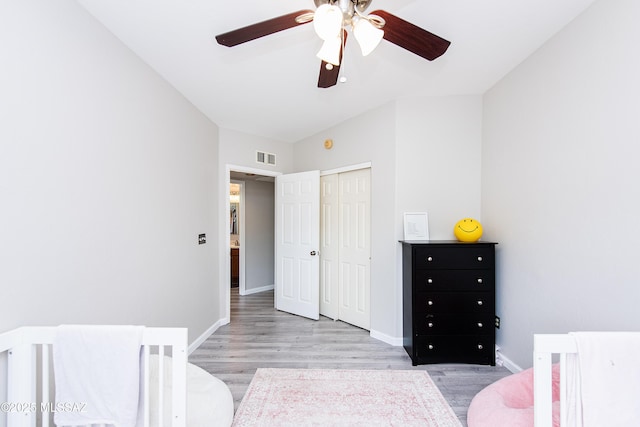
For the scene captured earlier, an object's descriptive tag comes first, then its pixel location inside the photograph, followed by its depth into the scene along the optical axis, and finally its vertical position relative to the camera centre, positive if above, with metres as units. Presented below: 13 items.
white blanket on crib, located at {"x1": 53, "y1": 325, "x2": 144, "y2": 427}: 1.07 -0.60
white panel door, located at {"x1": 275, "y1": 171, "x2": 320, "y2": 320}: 3.71 -0.40
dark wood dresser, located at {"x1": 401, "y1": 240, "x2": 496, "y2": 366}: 2.51 -0.79
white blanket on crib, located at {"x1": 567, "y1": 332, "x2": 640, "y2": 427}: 1.03 -0.61
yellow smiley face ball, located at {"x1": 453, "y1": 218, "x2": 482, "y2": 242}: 2.60 -0.14
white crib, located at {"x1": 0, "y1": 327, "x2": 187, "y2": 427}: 1.05 -0.63
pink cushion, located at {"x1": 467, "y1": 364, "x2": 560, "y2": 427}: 1.46 -1.08
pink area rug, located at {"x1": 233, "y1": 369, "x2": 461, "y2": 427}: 1.83 -1.35
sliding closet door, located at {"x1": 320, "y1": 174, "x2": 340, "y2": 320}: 3.76 -0.43
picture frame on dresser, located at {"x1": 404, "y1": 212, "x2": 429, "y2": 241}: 2.84 -0.12
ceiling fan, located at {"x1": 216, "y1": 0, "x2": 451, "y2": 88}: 1.22 +0.90
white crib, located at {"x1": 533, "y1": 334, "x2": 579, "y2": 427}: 1.06 -0.60
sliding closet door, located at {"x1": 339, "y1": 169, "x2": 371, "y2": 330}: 3.36 -0.40
